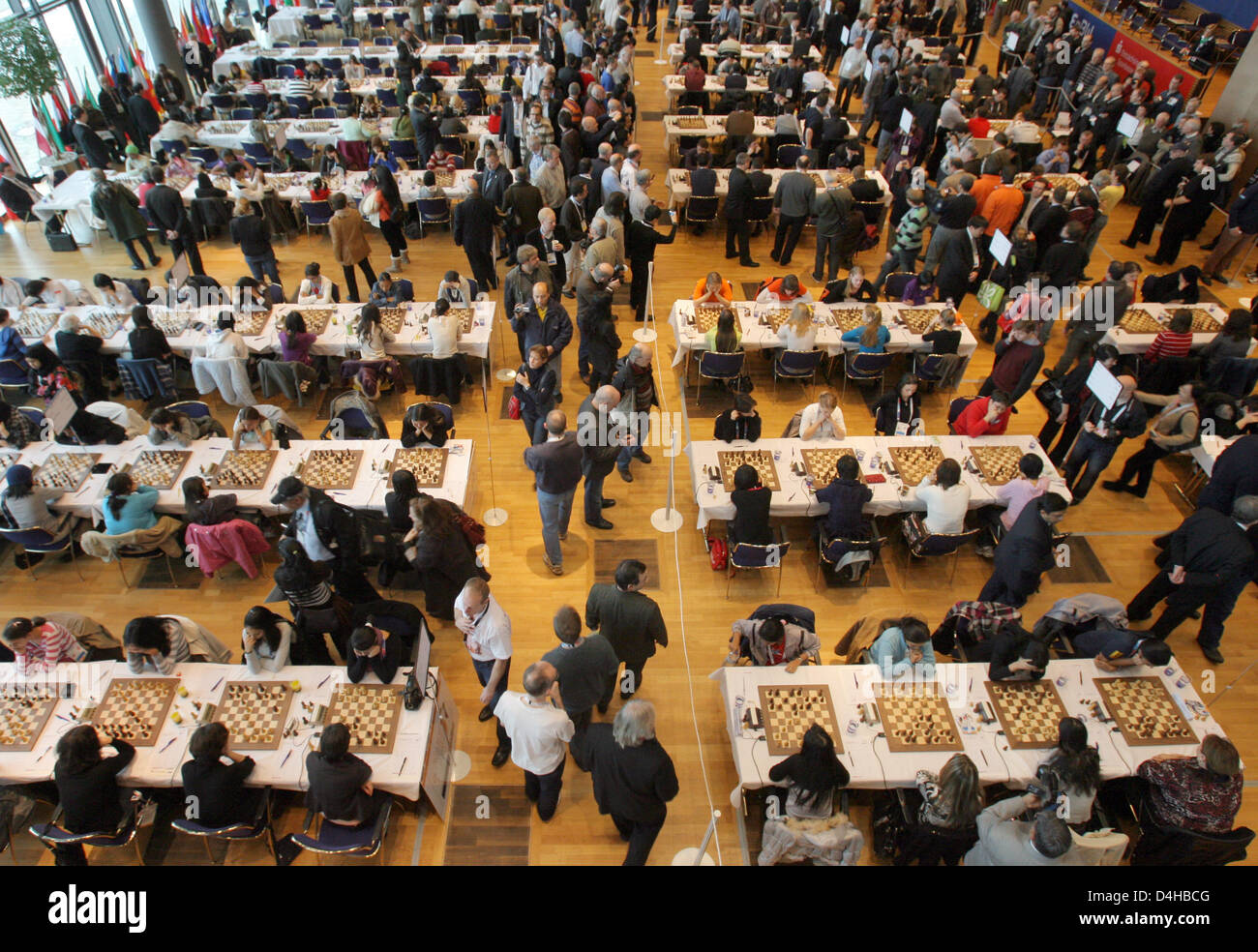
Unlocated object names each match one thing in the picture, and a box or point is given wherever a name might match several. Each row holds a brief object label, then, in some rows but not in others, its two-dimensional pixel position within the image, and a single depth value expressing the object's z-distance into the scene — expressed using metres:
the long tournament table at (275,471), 6.59
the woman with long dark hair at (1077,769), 4.57
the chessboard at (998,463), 6.97
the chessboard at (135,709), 5.00
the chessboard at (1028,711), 5.11
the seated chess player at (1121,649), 5.19
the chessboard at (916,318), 8.75
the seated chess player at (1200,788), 4.48
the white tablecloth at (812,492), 6.70
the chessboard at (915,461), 6.95
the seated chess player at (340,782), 4.32
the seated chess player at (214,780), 4.48
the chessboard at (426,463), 6.70
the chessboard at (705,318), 8.72
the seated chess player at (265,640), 5.16
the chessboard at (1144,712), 5.14
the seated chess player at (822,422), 7.12
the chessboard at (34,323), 8.51
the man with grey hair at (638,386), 6.87
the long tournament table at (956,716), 4.96
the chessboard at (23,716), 4.92
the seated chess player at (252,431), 6.83
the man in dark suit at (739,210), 10.48
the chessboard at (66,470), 6.67
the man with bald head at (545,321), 7.64
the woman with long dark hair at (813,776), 4.32
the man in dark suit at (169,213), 10.00
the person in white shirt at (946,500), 6.24
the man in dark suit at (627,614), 4.96
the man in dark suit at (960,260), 9.20
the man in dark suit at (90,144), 12.27
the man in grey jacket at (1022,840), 4.12
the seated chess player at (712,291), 8.80
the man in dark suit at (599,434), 6.41
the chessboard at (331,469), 6.71
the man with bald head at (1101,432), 6.83
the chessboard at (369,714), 4.97
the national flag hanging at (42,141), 12.68
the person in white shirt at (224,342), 7.89
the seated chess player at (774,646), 5.46
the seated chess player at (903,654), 5.31
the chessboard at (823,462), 6.85
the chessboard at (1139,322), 8.85
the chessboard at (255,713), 4.97
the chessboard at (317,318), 8.57
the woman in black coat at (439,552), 5.53
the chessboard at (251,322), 8.59
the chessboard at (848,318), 8.78
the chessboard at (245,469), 6.68
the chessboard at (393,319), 8.57
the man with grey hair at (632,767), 3.98
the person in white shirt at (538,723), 4.30
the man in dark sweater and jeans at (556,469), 6.07
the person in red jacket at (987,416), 7.12
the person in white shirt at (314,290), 8.97
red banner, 14.49
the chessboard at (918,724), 5.07
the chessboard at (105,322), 8.55
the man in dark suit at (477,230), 9.59
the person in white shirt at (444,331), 8.02
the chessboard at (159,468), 6.71
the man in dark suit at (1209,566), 5.72
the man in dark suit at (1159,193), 10.88
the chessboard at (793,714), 5.06
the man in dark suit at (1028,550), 5.64
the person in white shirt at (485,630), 4.82
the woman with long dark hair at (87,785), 4.42
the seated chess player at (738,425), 7.05
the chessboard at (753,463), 6.82
